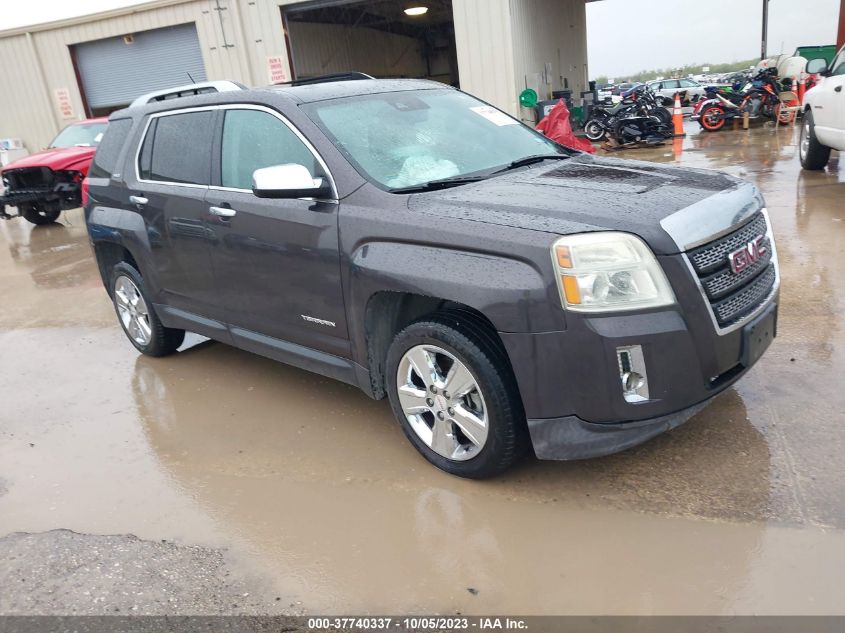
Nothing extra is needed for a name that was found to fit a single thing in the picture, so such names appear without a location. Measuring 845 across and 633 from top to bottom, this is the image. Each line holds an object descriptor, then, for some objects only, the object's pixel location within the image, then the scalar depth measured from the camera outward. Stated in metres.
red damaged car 11.73
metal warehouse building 14.20
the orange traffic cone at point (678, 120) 16.97
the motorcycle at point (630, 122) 15.41
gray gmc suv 2.74
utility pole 35.76
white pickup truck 8.38
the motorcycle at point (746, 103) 17.36
